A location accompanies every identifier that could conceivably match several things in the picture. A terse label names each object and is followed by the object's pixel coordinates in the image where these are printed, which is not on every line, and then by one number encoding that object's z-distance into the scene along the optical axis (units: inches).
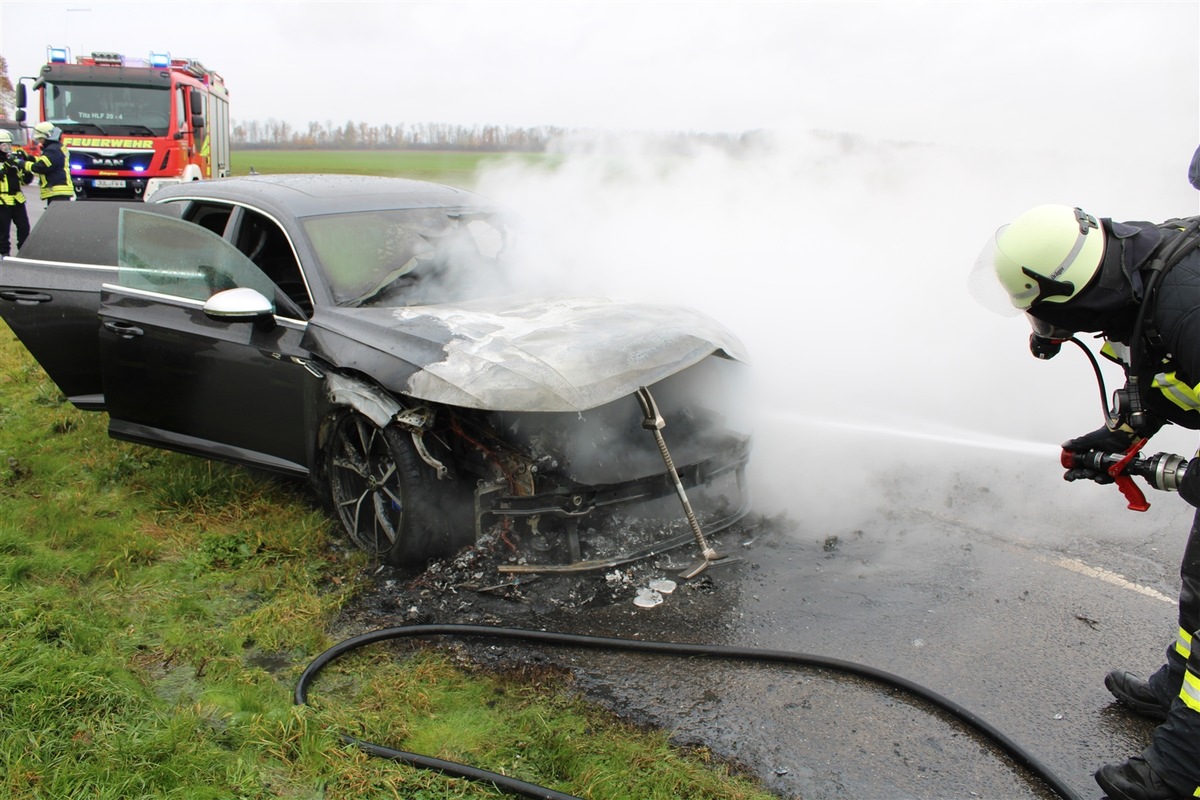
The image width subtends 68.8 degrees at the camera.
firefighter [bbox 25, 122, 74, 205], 476.7
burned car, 146.3
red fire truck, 590.6
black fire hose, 102.5
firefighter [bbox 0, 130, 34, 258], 458.6
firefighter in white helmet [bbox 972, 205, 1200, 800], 101.0
